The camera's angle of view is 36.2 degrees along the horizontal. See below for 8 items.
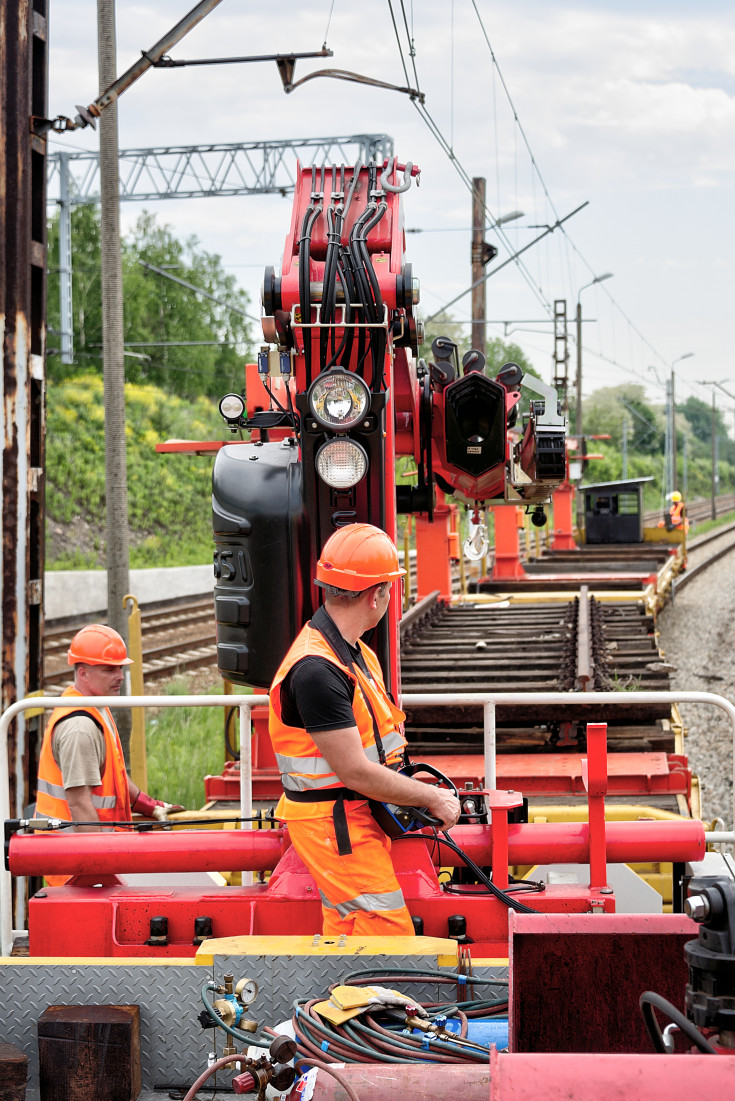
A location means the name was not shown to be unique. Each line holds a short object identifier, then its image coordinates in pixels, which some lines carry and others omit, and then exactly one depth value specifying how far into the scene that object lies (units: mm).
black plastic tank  4414
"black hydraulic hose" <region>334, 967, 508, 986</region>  3178
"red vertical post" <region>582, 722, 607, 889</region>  3848
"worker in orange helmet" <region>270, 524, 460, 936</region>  3646
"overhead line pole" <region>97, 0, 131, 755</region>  8273
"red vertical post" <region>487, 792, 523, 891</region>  4070
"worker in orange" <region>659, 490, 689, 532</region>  28094
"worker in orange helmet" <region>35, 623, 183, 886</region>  4602
